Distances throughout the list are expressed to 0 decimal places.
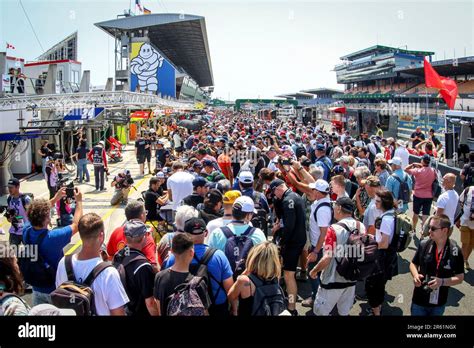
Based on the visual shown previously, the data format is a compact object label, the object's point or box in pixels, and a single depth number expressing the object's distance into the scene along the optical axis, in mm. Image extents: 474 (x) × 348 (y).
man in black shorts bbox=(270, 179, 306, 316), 4935
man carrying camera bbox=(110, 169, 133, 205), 9766
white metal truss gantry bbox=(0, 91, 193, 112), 11570
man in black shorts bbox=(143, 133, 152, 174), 15469
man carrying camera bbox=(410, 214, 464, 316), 3686
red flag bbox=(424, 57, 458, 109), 14039
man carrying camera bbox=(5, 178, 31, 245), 5992
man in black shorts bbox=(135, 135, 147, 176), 15338
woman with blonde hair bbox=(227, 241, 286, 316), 3125
